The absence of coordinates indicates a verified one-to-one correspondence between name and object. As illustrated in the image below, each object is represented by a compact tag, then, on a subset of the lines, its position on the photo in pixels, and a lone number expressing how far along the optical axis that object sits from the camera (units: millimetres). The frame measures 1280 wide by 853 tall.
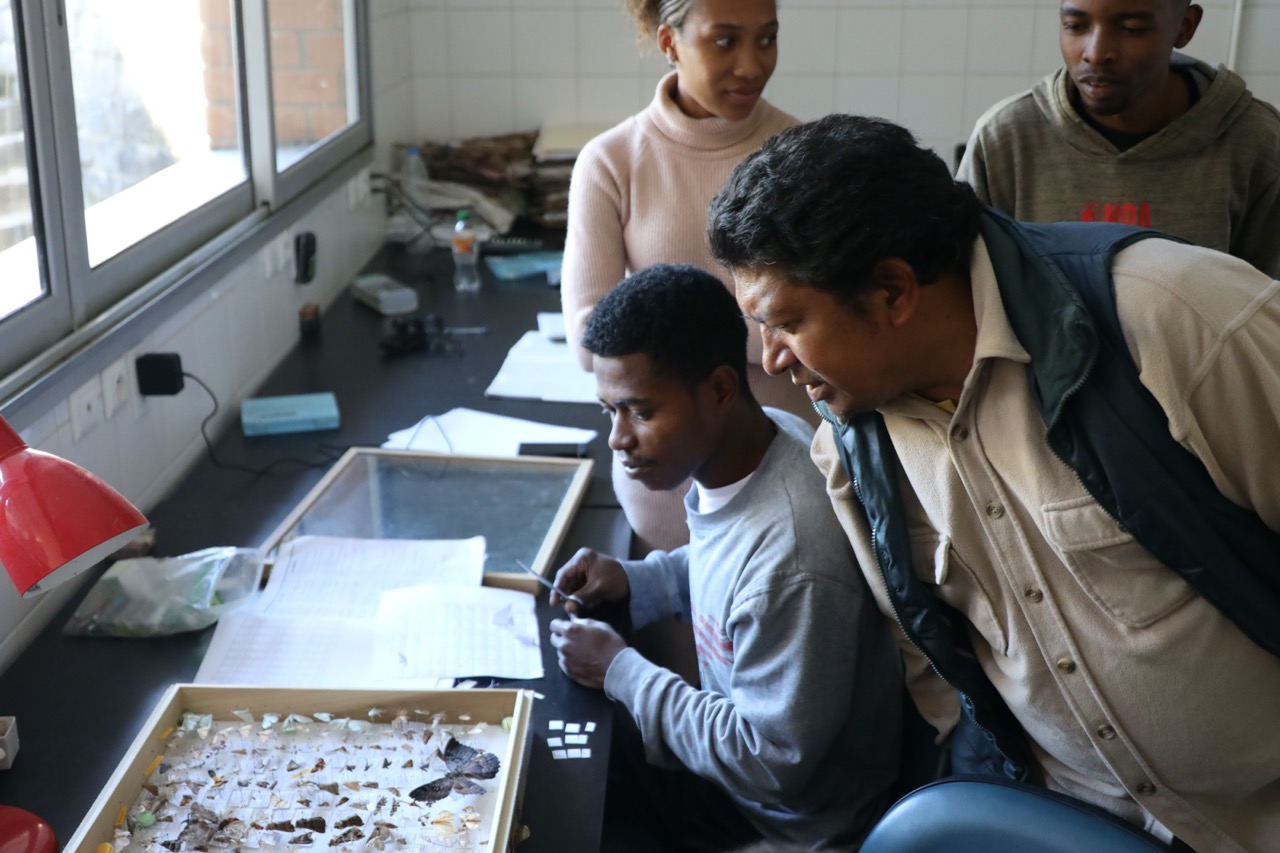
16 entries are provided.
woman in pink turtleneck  1955
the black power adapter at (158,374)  1978
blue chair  1020
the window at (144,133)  1732
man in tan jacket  1094
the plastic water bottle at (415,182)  3652
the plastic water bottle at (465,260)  3219
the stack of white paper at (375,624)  1511
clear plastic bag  1605
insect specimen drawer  1201
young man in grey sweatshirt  1373
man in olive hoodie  1904
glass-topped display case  1843
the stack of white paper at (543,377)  2473
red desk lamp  992
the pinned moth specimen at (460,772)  1266
